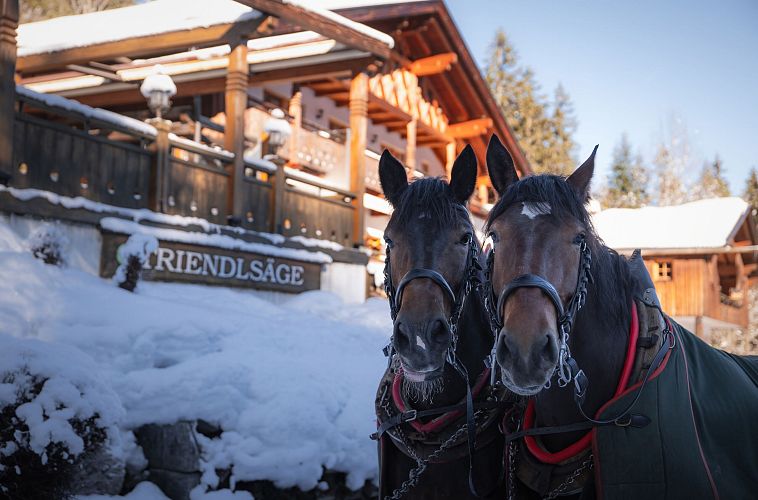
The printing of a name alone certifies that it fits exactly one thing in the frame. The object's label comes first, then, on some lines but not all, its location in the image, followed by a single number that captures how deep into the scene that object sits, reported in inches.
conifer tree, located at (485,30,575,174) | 1828.2
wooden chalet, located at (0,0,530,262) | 367.9
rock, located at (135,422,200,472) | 231.8
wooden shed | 1092.5
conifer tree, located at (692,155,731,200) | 1766.7
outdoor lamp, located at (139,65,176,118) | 411.5
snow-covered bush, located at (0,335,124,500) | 194.5
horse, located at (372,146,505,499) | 139.3
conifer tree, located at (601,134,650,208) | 1993.1
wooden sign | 371.8
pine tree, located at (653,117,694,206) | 1673.2
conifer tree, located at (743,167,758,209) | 2043.1
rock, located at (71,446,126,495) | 206.6
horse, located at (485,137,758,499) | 116.4
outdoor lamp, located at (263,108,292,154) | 499.8
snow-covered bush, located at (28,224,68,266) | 321.4
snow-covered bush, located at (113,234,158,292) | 357.7
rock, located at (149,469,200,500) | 228.8
